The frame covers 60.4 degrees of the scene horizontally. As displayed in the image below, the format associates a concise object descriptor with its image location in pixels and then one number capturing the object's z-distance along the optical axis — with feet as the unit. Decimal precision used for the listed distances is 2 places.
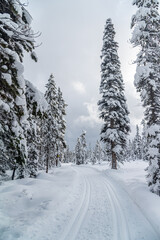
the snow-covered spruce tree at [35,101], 16.78
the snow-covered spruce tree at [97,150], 266.67
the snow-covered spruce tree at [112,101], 59.52
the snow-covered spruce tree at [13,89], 12.90
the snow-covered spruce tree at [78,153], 168.70
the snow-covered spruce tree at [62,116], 101.10
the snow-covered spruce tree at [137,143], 222.05
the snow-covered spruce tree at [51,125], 72.28
